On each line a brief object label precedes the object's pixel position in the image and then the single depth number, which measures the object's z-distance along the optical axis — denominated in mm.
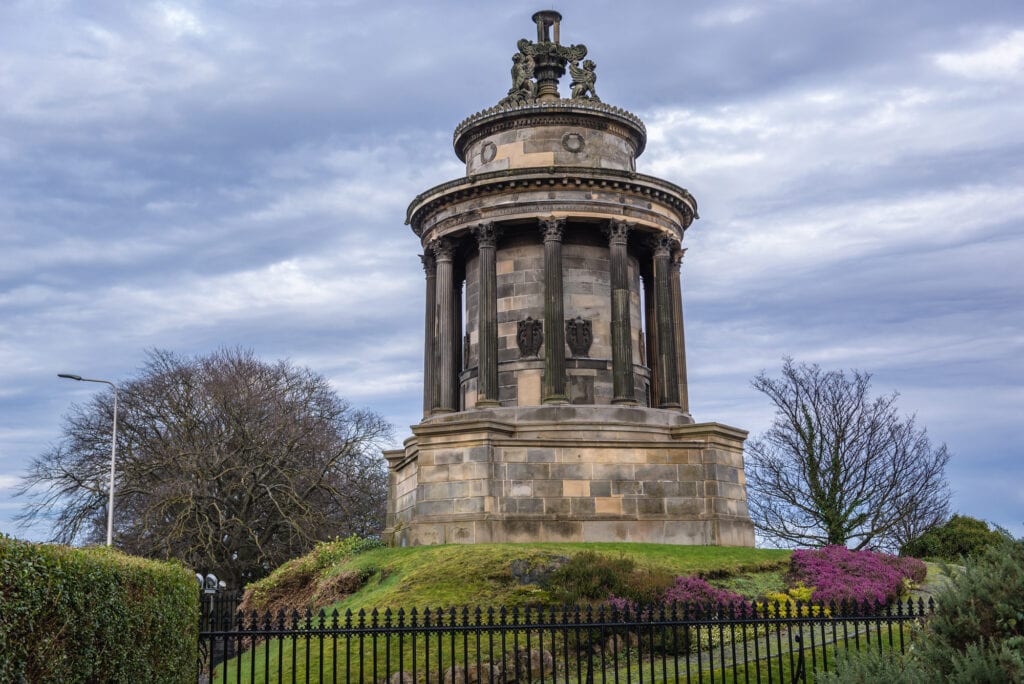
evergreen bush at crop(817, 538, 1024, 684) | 7895
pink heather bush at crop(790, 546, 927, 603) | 21000
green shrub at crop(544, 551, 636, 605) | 19281
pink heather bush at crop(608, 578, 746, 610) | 19516
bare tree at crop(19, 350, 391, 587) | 41000
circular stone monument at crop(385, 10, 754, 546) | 27094
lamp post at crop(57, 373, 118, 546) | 30084
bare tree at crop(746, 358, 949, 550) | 39594
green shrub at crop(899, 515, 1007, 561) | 29997
